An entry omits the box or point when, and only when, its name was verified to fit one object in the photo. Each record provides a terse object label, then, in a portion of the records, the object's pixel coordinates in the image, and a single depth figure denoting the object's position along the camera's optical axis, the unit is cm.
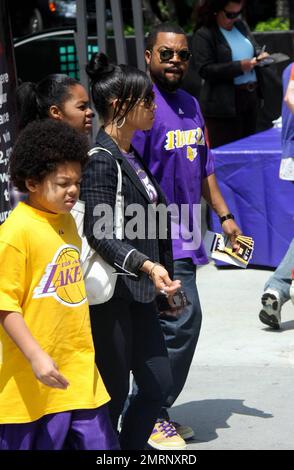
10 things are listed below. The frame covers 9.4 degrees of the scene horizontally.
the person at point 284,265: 1027
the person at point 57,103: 669
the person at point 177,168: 756
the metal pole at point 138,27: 1161
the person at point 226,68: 1337
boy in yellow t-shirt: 540
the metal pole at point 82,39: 1119
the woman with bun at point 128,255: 629
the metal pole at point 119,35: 1141
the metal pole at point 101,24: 1133
